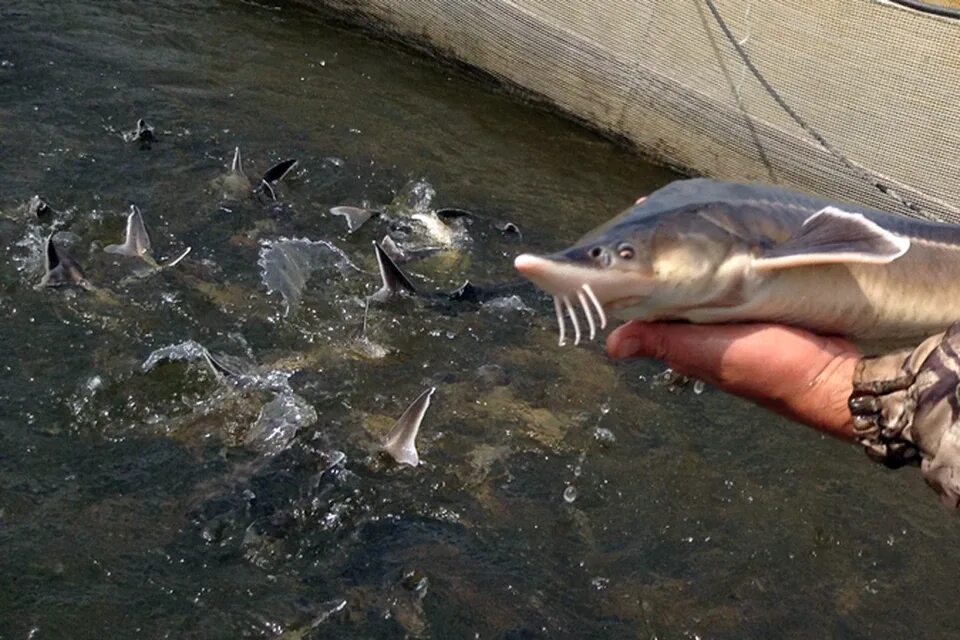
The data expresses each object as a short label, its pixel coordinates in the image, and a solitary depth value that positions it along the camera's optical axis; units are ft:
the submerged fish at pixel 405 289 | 16.47
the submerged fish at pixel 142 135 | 19.42
